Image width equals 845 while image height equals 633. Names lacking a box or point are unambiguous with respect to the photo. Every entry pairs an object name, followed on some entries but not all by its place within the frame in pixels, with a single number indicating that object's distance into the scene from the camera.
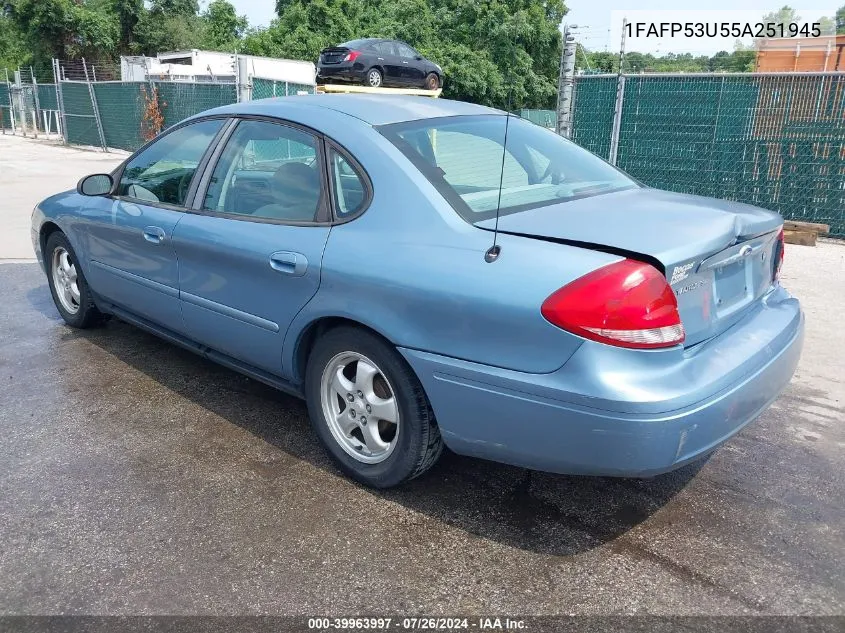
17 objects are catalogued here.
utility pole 8.00
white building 22.44
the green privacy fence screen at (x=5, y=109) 33.31
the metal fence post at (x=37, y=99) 28.59
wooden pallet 8.19
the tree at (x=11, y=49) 48.60
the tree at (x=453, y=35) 32.25
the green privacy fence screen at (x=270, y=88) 15.14
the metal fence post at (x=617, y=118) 9.76
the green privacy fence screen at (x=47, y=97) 27.64
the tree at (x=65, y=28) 40.69
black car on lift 17.58
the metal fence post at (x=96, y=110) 21.81
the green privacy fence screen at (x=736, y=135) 8.67
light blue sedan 2.38
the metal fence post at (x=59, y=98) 23.52
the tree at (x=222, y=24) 52.62
